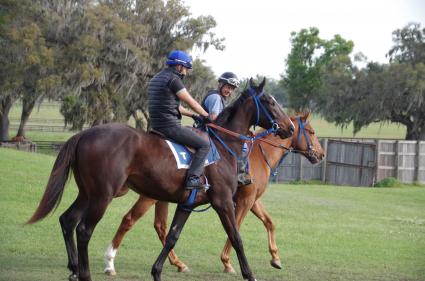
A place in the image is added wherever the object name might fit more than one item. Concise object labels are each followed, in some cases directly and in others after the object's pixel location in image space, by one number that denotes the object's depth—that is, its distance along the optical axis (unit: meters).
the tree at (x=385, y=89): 44.22
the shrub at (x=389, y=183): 31.94
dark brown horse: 8.27
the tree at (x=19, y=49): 37.56
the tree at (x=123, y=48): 39.44
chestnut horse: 10.24
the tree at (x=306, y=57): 79.12
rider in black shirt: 8.73
